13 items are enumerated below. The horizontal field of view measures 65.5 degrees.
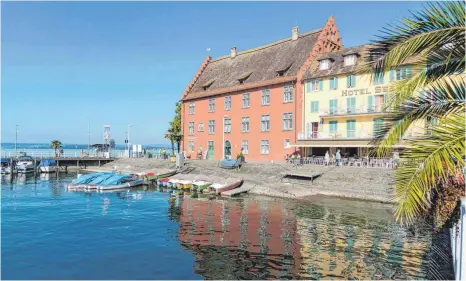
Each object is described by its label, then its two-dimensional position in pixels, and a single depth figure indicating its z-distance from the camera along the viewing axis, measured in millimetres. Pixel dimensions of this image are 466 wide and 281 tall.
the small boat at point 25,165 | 60188
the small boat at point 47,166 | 62281
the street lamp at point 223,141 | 54544
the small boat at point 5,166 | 58562
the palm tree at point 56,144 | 77438
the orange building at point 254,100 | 49219
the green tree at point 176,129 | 69625
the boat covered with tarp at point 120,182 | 41281
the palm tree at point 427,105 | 6898
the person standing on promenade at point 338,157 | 40769
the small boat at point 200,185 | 39438
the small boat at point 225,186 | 37719
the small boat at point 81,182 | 40812
